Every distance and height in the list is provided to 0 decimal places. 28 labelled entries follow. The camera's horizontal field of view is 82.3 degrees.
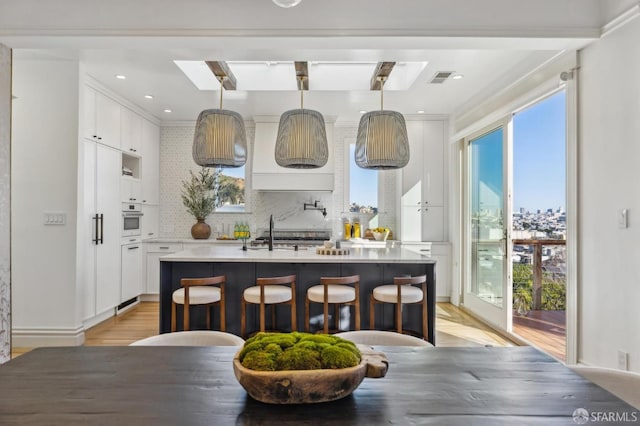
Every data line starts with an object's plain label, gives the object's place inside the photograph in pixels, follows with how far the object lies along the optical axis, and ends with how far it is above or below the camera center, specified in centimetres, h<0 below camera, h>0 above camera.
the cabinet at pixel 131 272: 466 -75
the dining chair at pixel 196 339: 158 -54
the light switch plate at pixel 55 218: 355 -3
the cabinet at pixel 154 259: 521 -62
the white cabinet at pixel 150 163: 532 +80
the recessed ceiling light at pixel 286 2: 158 +94
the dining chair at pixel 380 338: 159 -53
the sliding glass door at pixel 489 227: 389 -11
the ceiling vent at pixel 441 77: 379 +150
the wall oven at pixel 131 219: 472 -5
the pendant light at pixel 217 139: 310 +66
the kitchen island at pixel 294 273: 328 -53
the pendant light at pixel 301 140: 308 +65
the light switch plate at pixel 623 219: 232 +0
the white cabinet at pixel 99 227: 376 -13
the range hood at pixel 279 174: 538 +63
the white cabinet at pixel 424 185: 545 +48
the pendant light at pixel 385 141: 304 +64
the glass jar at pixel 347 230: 573 -21
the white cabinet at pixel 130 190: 468 +34
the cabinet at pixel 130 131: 468 +113
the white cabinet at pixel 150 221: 532 -8
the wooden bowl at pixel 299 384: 94 -43
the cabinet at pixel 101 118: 392 +111
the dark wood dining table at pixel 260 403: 91 -50
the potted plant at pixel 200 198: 560 +28
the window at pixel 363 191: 590 +42
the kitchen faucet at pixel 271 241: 371 -25
